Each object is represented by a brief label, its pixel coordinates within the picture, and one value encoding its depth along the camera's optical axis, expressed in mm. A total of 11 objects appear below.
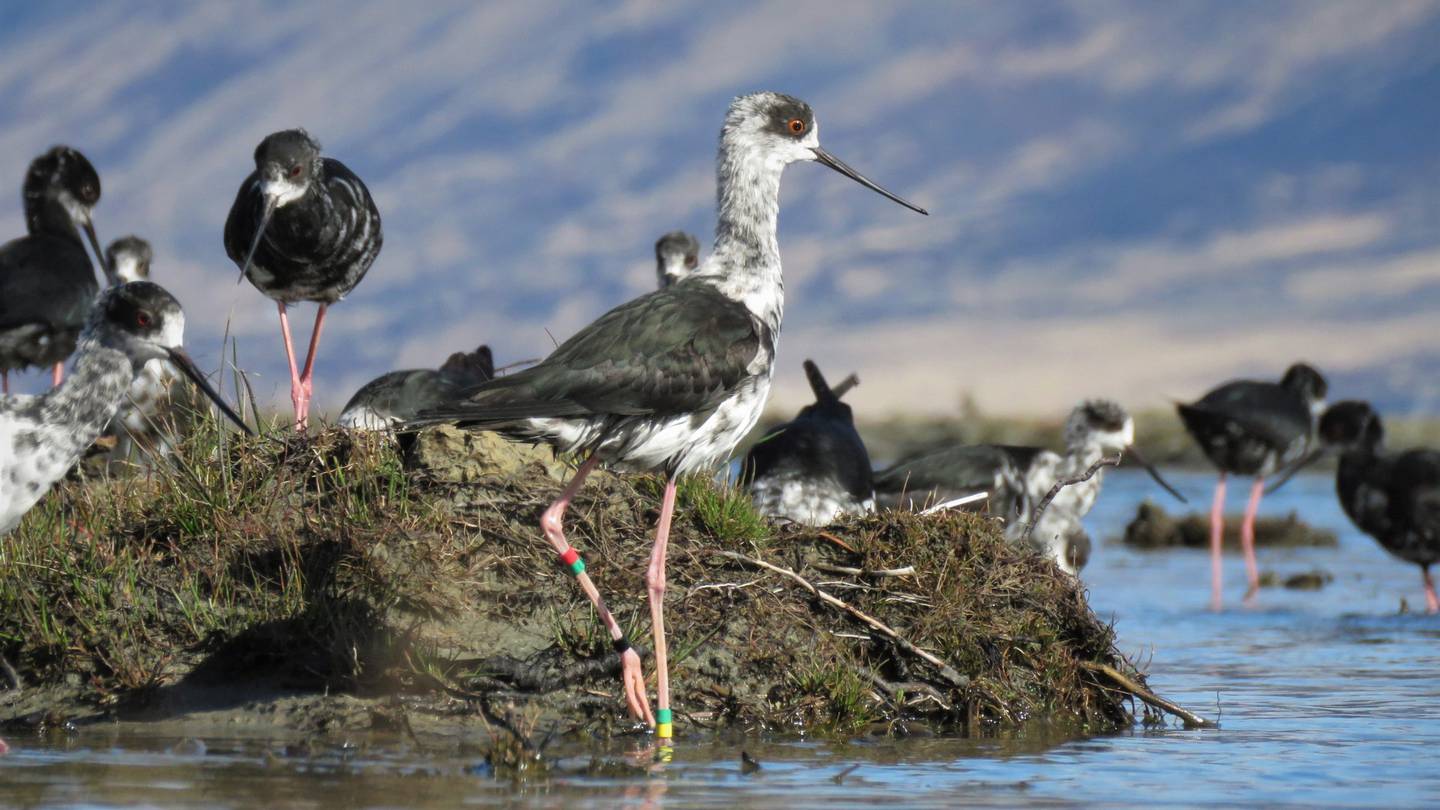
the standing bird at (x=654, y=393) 14211
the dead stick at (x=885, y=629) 15406
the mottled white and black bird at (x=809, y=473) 21375
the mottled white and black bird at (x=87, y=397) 14367
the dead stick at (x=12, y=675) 14836
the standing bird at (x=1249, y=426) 40062
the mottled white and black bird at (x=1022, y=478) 24516
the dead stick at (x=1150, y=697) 16078
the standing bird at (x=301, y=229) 21906
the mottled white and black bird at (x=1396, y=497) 33719
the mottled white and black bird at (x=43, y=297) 27969
